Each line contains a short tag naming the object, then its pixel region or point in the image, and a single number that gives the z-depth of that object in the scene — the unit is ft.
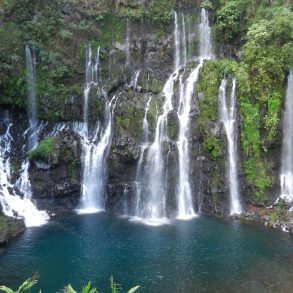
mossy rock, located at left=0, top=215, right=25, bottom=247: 49.64
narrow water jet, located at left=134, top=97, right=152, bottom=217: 60.75
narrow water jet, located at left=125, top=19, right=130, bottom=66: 70.21
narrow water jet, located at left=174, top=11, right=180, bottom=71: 69.56
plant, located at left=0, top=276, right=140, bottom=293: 22.34
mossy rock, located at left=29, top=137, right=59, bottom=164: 61.11
